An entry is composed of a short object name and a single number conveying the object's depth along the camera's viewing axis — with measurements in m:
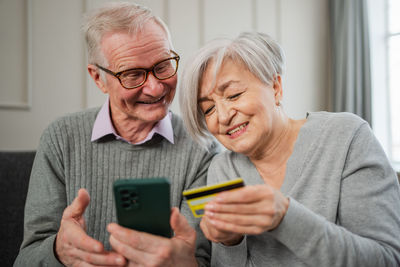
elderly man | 1.28
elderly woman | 0.81
